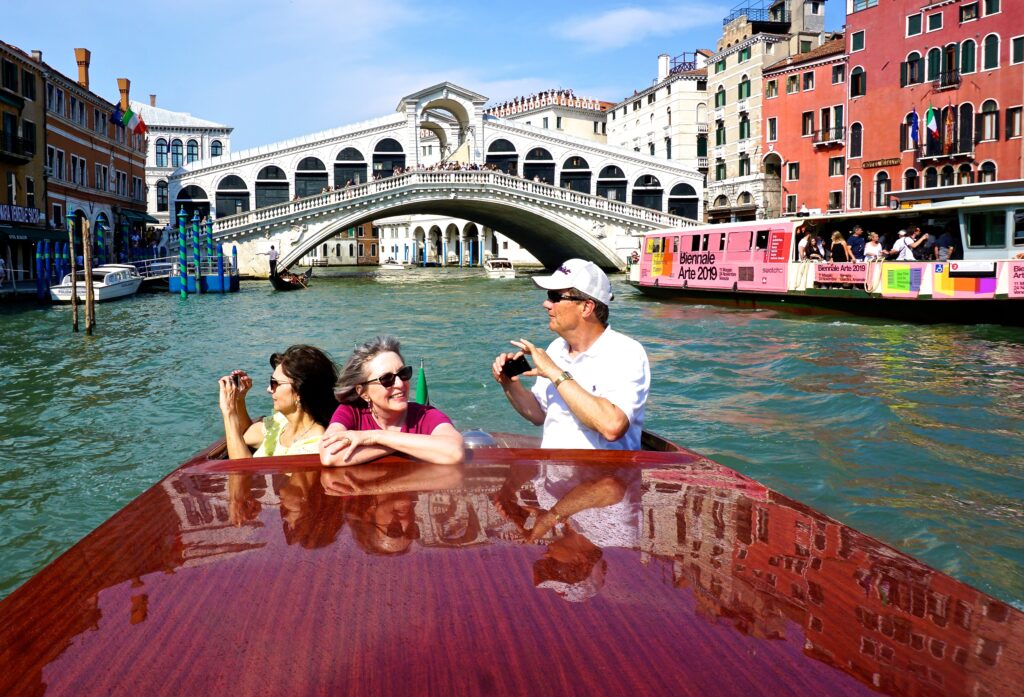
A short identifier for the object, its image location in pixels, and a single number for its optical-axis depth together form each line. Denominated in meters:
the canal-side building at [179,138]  42.44
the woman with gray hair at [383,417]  2.06
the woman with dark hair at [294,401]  2.85
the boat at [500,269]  30.92
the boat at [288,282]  23.09
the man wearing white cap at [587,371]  2.47
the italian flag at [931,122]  22.06
